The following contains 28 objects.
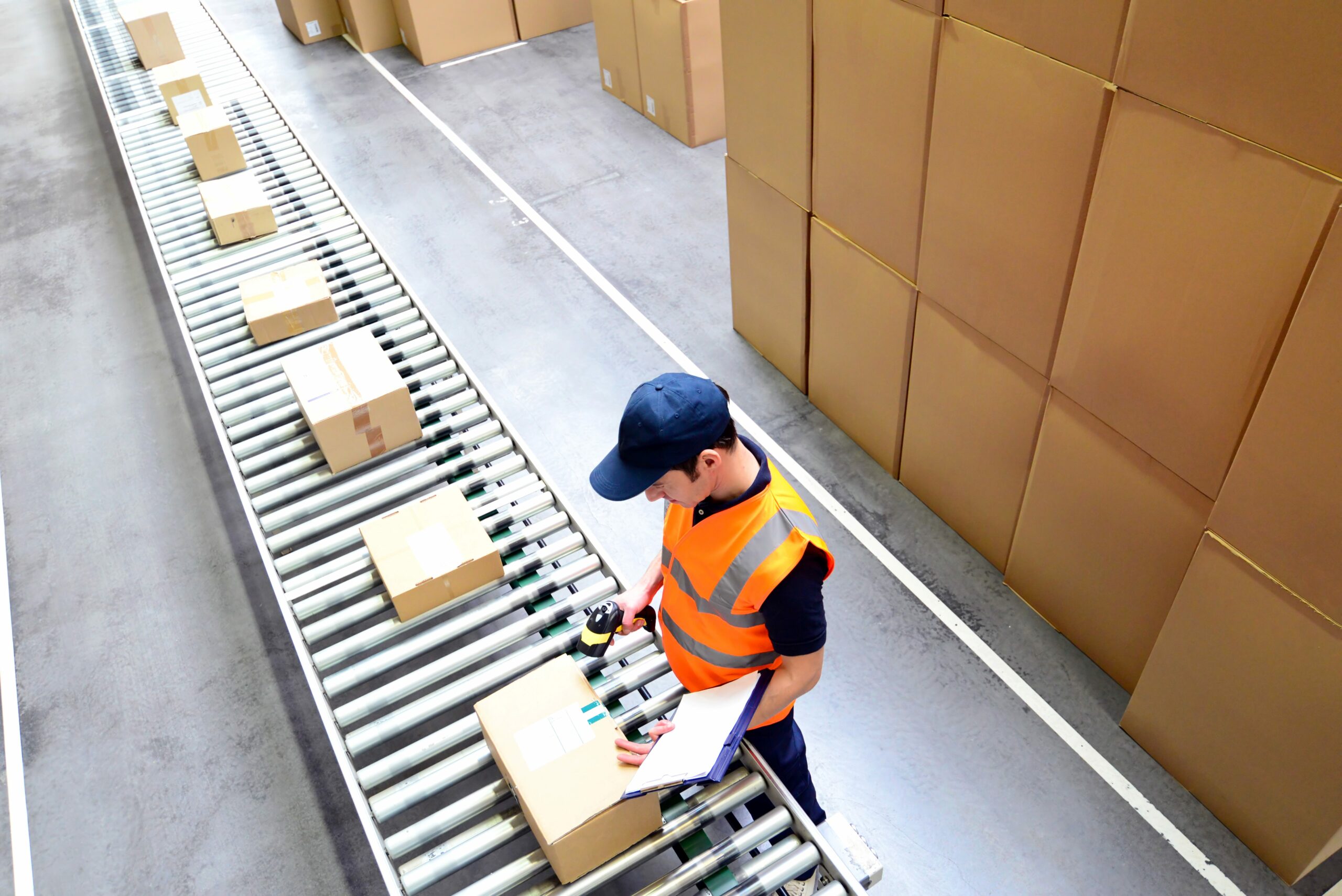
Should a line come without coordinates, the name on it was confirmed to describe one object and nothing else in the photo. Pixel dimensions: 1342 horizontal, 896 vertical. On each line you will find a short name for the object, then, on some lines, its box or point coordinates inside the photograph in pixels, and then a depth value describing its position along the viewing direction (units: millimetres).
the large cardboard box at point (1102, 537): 3381
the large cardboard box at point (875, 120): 3758
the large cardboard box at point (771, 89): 4402
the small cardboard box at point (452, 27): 9523
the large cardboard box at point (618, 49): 8148
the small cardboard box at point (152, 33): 7742
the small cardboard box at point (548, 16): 9977
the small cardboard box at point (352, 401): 4086
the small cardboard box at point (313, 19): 10375
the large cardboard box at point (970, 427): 3982
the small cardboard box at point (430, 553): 3553
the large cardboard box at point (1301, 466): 2490
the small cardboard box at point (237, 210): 5566
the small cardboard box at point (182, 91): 6832
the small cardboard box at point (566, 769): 2637
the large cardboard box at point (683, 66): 7395
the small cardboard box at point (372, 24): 10000
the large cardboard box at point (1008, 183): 3150
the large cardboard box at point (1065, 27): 2859
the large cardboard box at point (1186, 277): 2578
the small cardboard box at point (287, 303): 4855
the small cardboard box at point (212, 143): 6031
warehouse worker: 2234
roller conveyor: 2807
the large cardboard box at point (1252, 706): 2949
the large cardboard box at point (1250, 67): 2316
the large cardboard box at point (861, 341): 4535
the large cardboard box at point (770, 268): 5094
